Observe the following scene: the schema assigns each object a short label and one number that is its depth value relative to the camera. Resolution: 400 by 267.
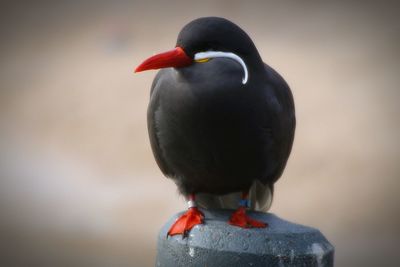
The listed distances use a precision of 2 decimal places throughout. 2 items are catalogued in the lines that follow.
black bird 4.65
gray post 4.56
